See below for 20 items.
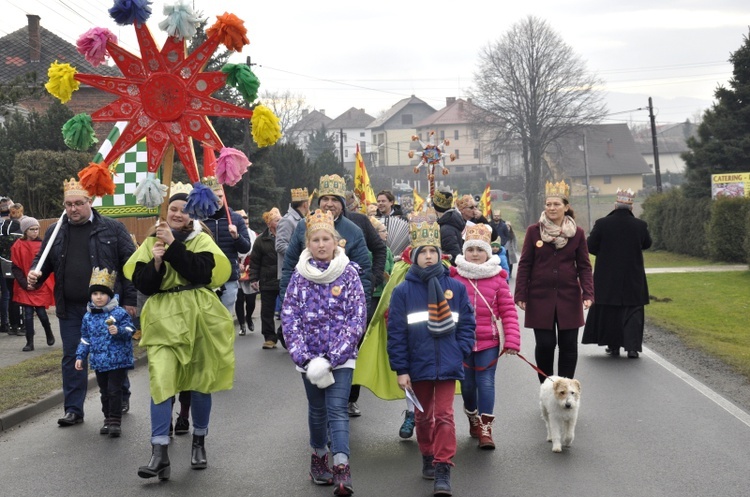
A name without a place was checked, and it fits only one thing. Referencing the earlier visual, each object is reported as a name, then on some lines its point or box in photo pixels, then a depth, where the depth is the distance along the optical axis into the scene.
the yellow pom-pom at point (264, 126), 8.03
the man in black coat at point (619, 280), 12.78
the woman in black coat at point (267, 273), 14.66
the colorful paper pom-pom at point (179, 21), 8.05
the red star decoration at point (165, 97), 8.21
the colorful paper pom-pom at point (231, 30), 8.02
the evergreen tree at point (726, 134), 37.84
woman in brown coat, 9.18
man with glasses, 9.13
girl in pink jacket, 8.19
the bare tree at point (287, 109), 97.19
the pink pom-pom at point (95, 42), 8.37
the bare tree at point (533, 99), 76.44
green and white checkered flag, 16.08
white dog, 7.96
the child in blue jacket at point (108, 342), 8.84
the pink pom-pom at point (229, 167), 7.82
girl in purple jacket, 6.93
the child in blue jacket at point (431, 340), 6.97
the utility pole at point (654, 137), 54.84
